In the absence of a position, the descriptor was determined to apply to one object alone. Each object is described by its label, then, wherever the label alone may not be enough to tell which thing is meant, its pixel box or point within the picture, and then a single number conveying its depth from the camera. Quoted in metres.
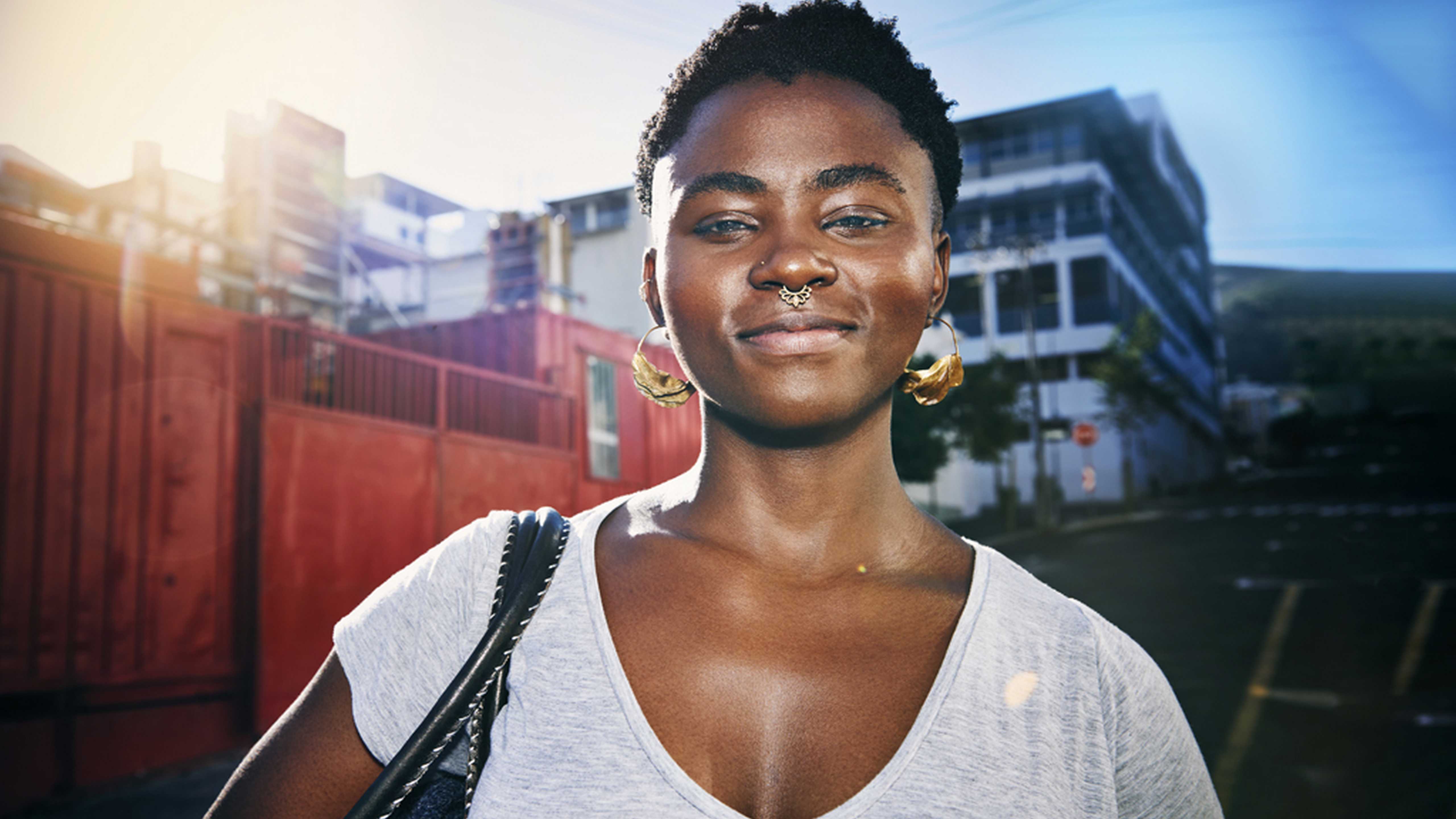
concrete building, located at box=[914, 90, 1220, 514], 39.25
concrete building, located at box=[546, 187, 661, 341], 22.42
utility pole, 27.80
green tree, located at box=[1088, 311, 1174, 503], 34.34
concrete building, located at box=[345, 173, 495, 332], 18.73
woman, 1.30
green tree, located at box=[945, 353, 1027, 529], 28.97
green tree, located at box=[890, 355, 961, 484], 22.69
